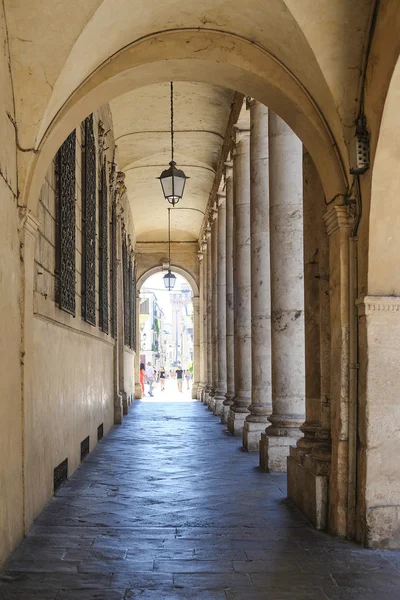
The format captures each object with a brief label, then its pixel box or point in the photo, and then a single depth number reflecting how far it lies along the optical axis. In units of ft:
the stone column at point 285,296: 28.58
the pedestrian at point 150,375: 106.73
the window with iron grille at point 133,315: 84.94
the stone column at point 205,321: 84.02
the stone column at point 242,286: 43.16
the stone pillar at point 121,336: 58.29
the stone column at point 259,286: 35.19
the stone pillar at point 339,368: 18.49
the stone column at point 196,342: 97.76
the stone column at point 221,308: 62.69
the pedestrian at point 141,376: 101.05
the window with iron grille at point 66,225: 26.30
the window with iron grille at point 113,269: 53.03
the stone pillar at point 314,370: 19.75
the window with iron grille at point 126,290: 68.05
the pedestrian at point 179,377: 126.00
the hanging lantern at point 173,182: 38.96
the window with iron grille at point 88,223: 34.19
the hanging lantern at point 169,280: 89.20
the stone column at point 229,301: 52.70
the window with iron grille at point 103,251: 42.73
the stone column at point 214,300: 66.39
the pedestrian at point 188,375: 199.04
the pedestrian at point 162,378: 127.81
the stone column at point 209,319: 76.98
